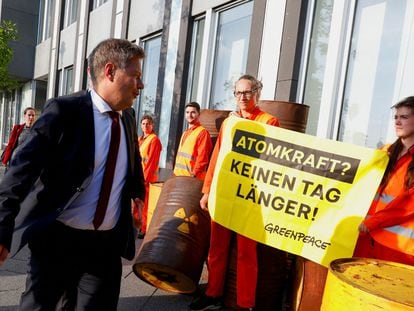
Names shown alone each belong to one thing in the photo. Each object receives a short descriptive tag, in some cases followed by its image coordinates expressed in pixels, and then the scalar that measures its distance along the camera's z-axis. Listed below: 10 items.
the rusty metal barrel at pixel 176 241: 3.49
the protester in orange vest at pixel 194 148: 5.25
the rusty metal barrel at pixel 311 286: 3.11
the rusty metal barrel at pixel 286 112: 4.14
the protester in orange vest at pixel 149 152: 6.44
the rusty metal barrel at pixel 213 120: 5.63
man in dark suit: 1.92
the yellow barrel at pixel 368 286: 1.61
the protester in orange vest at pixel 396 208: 2.65
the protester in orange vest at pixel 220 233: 3.61
